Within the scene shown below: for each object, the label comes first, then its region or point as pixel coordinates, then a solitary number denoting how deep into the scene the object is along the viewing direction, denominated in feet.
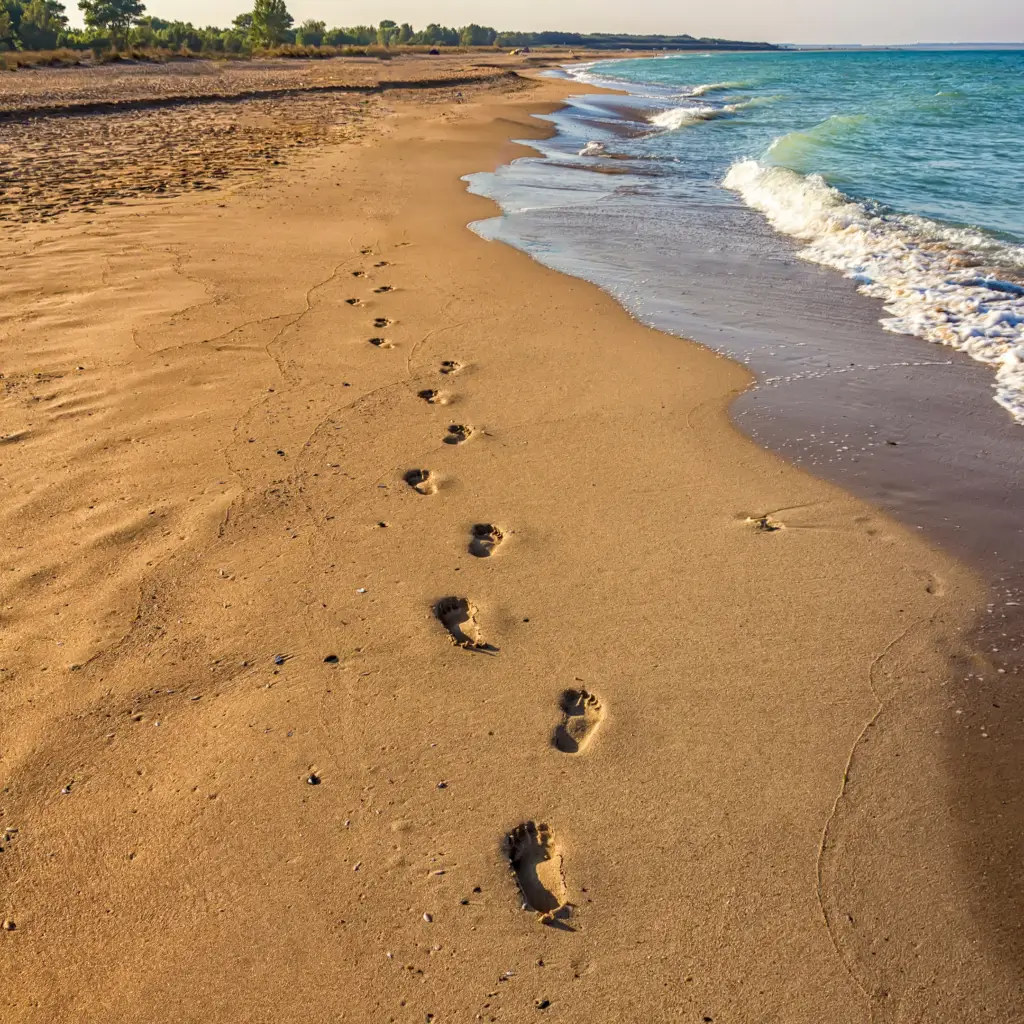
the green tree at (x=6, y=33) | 133.90
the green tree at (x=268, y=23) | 194.39
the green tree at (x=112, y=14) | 172.76
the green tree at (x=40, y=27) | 147.13
